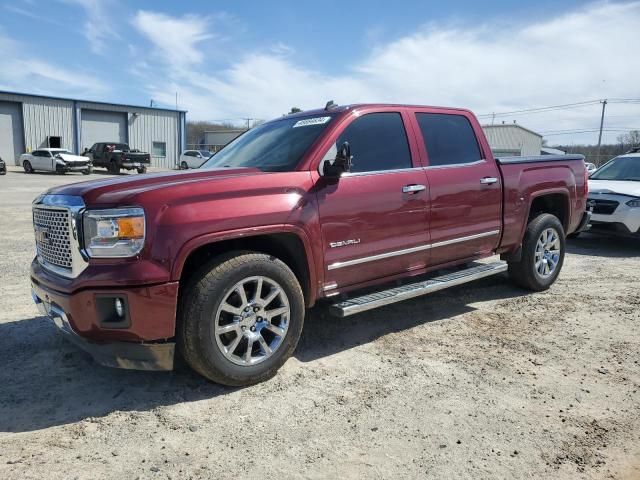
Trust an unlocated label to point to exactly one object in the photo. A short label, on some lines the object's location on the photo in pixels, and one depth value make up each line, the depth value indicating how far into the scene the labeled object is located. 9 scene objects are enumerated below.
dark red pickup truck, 3.13
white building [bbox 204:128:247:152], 73.12
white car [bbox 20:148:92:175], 31.75
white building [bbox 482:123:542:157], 67.44
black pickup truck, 33.53
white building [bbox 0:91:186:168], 38.00
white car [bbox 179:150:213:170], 40.69
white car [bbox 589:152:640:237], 8.37
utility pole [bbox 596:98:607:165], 47.25
